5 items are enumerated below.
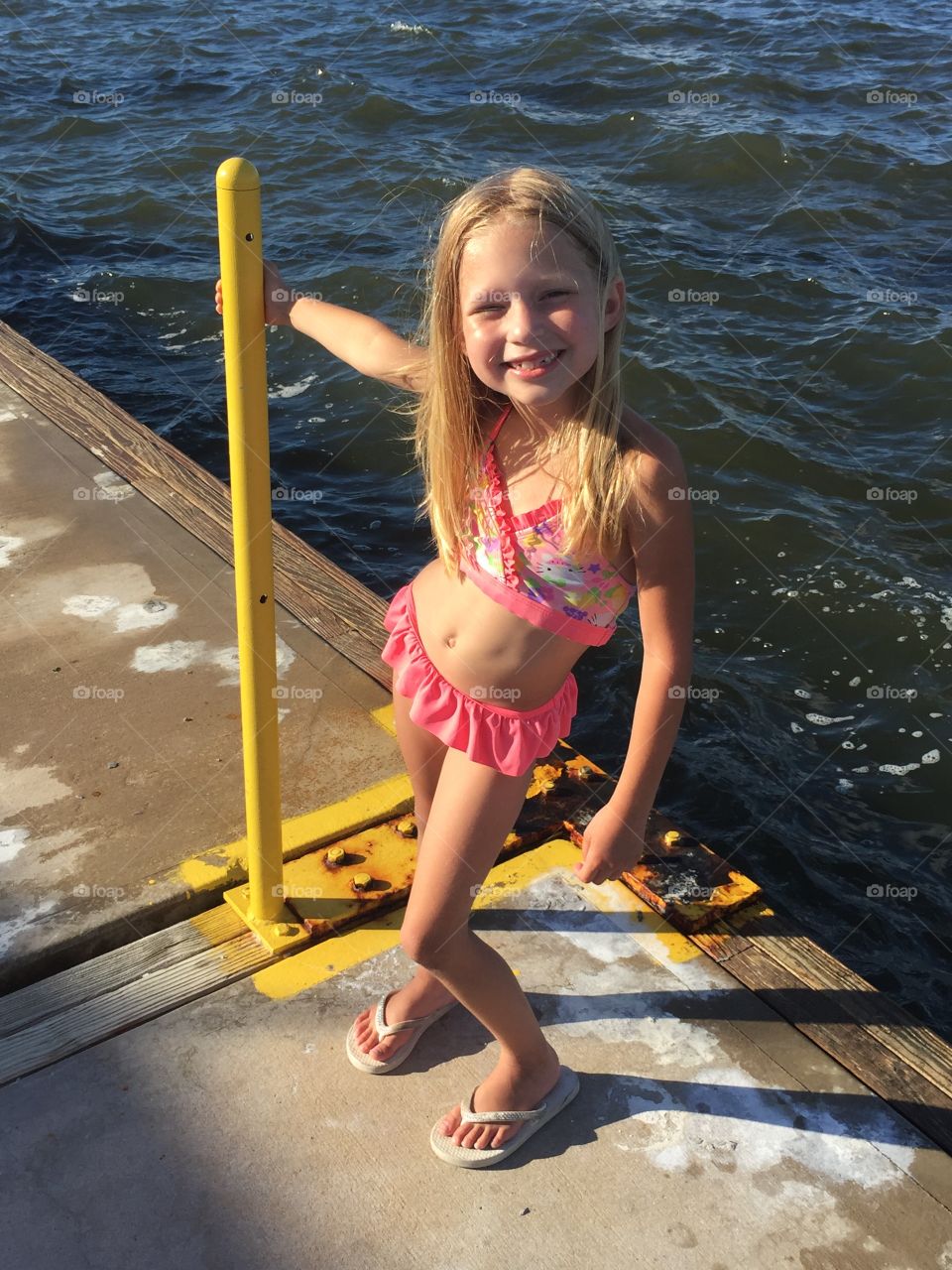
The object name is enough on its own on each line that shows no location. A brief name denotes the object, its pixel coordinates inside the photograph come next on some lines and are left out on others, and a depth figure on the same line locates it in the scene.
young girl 1.96
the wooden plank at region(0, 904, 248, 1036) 2.53
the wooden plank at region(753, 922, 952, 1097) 2.50
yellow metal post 2.13
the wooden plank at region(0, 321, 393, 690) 3.75
